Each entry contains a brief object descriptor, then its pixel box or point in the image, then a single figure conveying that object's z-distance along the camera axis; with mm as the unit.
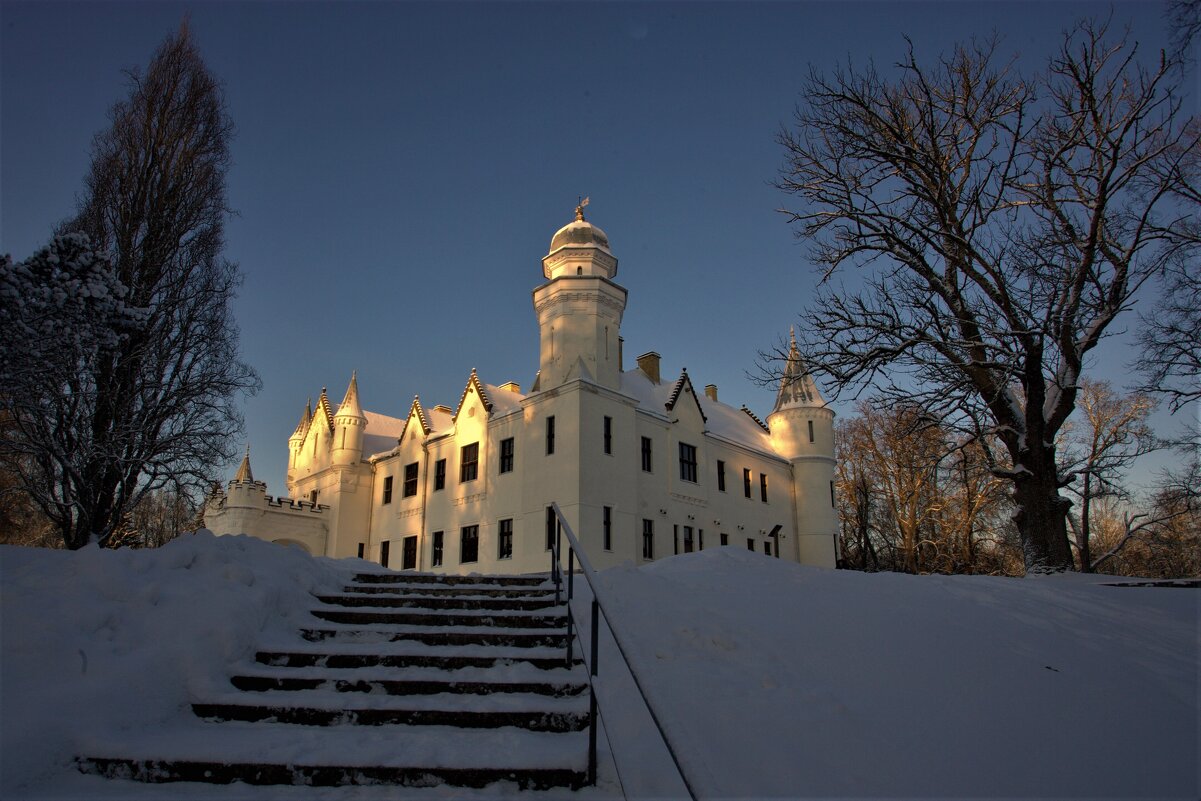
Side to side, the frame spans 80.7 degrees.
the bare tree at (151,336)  13766
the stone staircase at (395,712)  4438
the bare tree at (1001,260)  12922
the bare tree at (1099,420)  30797
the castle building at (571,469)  26281
